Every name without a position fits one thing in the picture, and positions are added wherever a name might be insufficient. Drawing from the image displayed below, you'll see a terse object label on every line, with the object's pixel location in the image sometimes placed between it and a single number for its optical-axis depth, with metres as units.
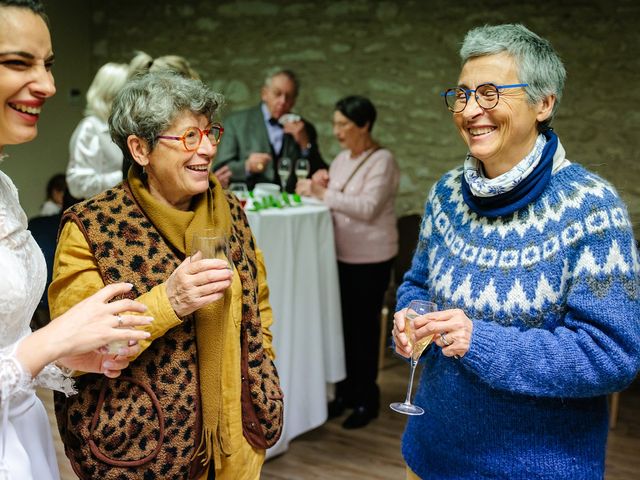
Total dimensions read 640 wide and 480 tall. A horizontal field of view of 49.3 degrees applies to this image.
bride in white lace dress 1.26
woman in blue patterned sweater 1.49
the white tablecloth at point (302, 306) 3.57
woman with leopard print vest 1.67
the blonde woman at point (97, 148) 3.89
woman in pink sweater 4.14
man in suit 4.62
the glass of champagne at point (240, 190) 3.89
